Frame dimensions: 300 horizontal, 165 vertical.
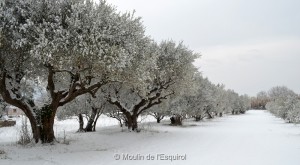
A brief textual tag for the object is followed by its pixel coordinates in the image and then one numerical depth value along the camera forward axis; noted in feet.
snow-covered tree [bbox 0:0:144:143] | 52.85
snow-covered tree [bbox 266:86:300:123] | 140.99
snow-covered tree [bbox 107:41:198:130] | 97.19
